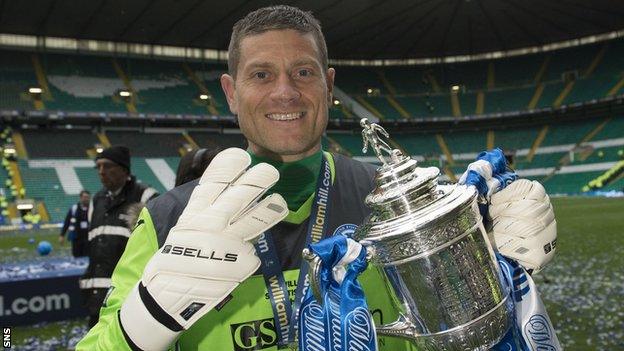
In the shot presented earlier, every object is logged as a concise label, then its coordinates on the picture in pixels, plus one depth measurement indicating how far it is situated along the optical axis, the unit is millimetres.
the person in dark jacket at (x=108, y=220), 4855
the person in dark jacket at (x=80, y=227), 8742
